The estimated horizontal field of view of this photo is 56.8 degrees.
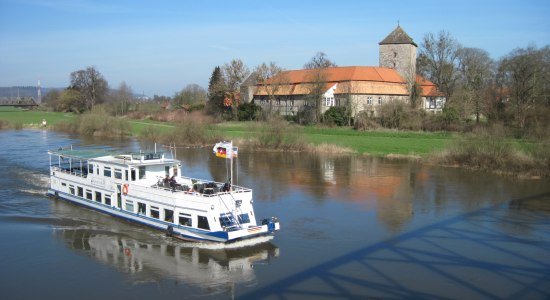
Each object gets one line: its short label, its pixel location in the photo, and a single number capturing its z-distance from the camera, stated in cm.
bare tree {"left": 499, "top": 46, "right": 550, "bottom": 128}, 6003
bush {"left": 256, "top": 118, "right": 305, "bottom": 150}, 5319
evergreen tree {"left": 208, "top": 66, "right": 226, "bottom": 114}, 8781
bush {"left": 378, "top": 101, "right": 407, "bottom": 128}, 6581
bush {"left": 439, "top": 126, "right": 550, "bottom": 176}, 3766
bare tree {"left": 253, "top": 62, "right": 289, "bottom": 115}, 8438
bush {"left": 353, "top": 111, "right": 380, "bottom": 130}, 6706
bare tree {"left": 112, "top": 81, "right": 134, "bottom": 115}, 10312
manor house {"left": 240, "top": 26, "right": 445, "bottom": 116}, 7756
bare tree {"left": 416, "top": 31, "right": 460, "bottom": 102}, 7425
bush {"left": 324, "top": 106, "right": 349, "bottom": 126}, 7212
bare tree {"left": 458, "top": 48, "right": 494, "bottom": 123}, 6550
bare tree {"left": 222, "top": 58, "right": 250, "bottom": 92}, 8883
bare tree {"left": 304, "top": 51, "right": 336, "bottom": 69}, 9885
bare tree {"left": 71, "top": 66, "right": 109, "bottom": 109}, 11656
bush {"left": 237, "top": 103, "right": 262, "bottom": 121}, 8251
